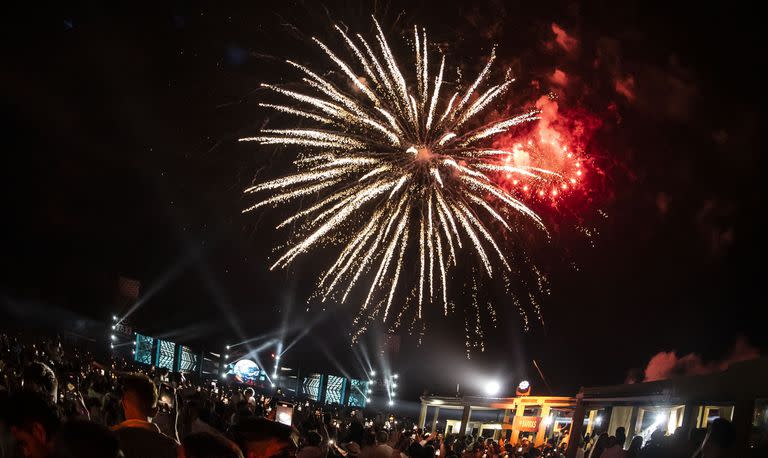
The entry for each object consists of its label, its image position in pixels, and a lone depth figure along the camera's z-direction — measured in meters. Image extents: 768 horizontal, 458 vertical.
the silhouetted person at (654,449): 9.81
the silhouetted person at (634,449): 10.73
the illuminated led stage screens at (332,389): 42.34
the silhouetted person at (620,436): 11.09
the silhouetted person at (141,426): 4.48
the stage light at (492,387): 34.99
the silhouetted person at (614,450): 10.77
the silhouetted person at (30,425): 3.59
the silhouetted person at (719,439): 5.82
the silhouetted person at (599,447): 11.83
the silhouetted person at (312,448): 7.66
